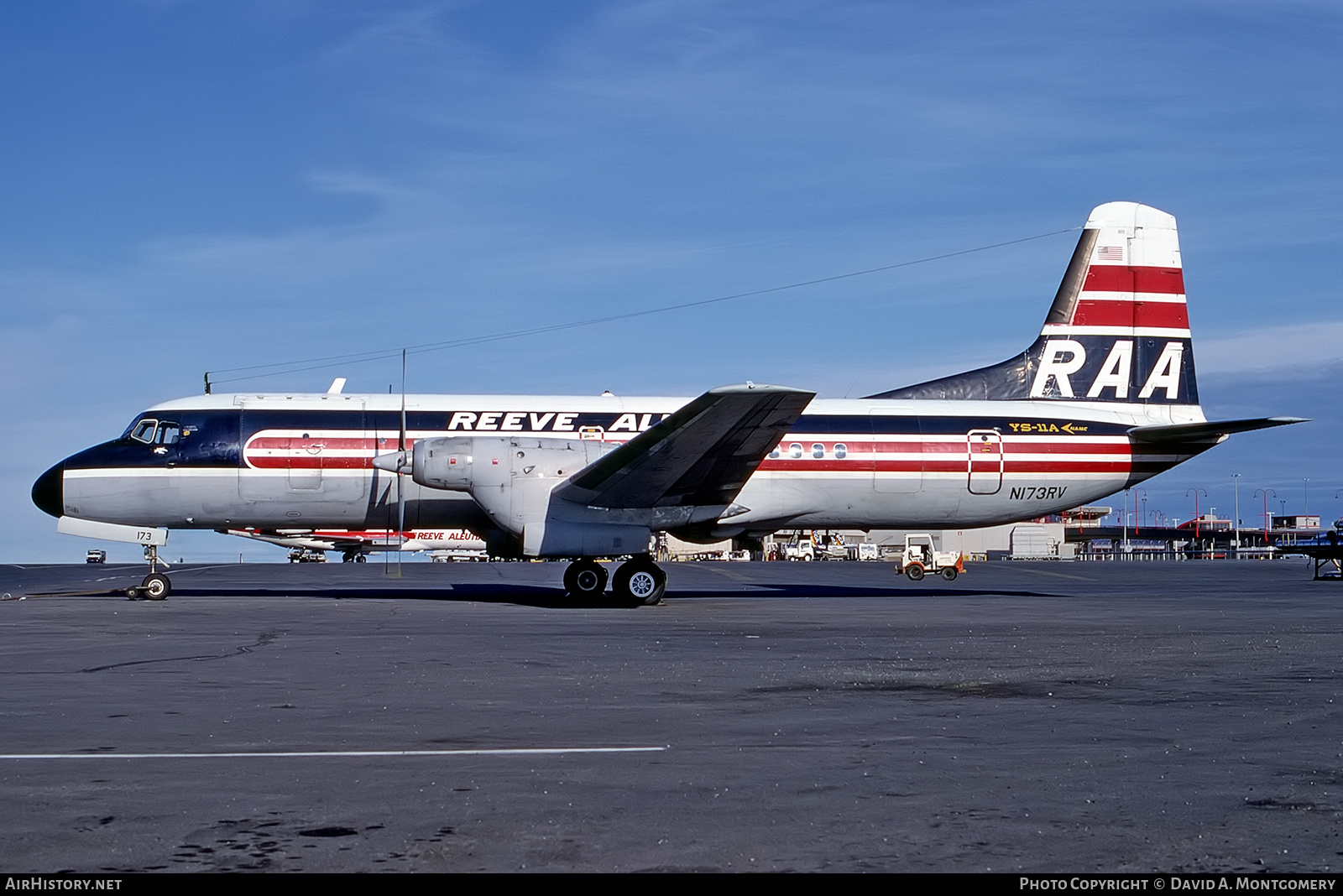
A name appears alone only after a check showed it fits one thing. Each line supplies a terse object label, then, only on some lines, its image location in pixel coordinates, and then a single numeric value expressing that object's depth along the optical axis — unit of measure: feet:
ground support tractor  139.54
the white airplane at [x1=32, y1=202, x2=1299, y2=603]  79.77
